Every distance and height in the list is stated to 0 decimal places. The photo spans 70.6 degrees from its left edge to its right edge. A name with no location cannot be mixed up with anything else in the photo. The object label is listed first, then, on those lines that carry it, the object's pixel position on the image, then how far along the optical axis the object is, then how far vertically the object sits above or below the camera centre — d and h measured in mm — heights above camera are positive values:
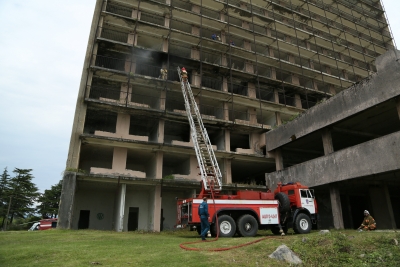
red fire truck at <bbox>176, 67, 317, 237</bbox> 13047 +448
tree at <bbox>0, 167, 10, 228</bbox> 48125 +3607
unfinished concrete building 24062 +11870
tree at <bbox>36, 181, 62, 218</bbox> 50844 +2660
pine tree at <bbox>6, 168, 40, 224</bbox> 49031 +3950
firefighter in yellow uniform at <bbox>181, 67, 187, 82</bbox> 23038 +11185
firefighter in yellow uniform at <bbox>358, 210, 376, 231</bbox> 15313 -274
